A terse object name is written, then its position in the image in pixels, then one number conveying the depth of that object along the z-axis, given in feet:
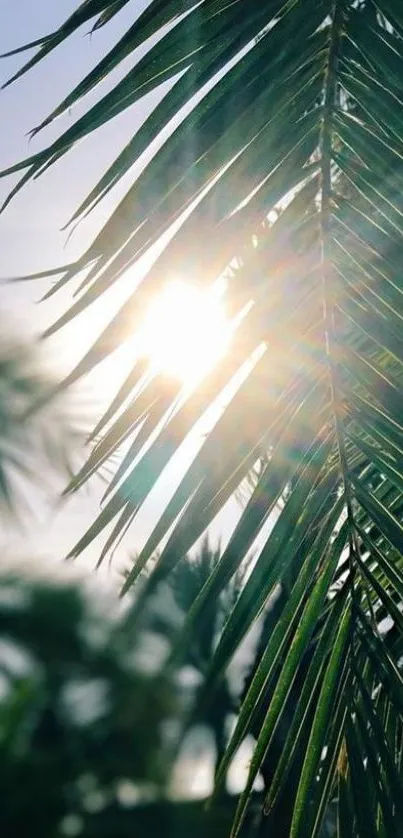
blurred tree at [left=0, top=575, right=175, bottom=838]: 13.30
